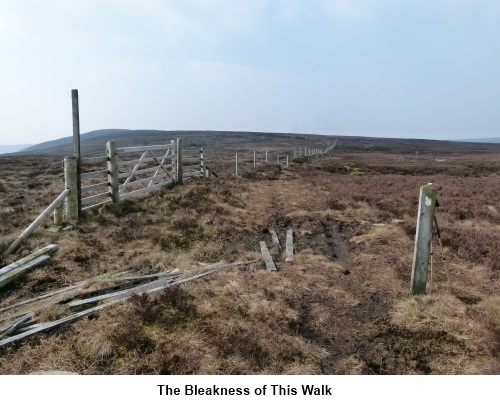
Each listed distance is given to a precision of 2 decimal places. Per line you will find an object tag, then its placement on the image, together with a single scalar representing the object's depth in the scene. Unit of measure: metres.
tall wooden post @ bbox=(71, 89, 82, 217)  8.22
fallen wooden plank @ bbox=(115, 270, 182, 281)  5.17
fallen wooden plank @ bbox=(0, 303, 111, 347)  3.48
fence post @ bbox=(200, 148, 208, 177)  17.93
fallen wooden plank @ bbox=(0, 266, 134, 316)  4.47
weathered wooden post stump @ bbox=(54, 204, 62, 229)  7.63
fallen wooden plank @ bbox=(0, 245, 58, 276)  5.39
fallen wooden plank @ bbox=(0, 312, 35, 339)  3.64
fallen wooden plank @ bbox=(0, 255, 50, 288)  5.11
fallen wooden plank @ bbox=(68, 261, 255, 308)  4.32
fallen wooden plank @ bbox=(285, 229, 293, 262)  6.31
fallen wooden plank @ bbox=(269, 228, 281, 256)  6.81
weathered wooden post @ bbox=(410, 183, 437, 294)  4.41
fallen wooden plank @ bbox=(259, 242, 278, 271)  5.71
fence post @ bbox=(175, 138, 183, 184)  14.81
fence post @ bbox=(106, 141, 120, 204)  9.88
